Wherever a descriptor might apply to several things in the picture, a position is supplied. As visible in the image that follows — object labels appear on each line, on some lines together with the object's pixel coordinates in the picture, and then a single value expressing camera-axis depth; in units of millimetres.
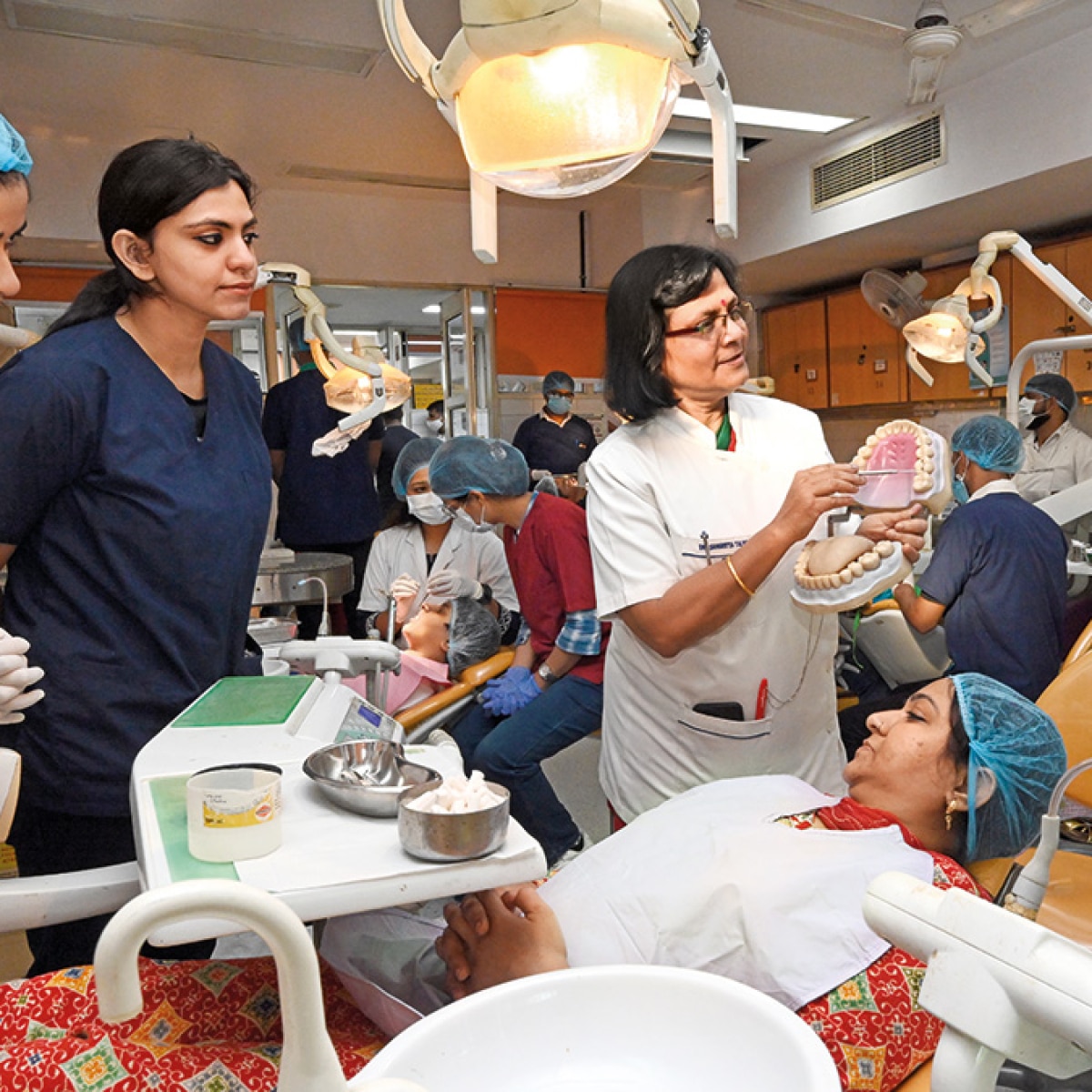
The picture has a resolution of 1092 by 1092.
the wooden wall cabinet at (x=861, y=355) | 6750
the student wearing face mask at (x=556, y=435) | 6711
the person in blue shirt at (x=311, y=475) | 4746
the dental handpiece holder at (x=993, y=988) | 574
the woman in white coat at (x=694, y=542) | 1673
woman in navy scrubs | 1259
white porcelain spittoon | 744
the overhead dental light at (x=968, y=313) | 3338
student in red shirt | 2779
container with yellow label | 826
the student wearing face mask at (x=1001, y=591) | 2730
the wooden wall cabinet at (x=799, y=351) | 7336
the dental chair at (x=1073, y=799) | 1783
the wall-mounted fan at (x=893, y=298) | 4133
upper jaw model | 1537
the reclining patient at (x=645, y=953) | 1075
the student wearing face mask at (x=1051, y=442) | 5055
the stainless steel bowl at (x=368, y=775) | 931
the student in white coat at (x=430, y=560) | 3639
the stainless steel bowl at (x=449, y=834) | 829
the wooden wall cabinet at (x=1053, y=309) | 5543
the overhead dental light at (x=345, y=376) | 2990
